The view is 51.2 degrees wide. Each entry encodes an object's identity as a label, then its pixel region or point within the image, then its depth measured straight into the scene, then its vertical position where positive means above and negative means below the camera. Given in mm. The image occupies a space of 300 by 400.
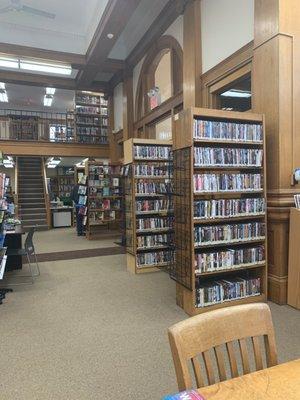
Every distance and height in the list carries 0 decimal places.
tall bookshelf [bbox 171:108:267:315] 3473 -253
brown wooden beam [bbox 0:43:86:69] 7648 +3445
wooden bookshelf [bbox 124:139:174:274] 5254 -279
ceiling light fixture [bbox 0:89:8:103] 12038 +3854
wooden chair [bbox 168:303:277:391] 1023 -537
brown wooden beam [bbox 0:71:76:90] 9138 +3349
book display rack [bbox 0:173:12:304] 3993 -655
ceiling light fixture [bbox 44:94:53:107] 12557 +3890
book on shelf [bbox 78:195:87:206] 9584 -325
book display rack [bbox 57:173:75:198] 17516 +383
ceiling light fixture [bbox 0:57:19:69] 7826 +3283
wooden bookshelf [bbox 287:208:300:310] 3572 -879
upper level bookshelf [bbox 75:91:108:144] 11617 +2736
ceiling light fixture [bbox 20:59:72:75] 8016 +3260
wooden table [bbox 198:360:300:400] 875 -584
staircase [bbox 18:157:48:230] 12305 -120
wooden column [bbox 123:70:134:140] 8797 +2430
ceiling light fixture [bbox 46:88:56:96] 12122 +3897
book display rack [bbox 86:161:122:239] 9047 -160
